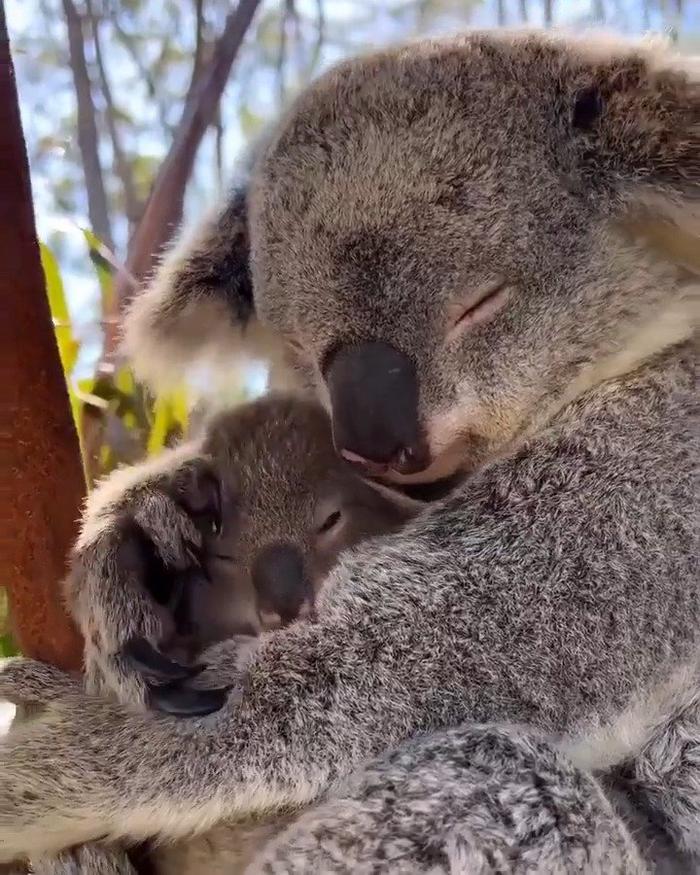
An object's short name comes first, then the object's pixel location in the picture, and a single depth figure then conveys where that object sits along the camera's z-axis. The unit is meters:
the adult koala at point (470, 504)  0.39
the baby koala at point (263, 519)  0.45
